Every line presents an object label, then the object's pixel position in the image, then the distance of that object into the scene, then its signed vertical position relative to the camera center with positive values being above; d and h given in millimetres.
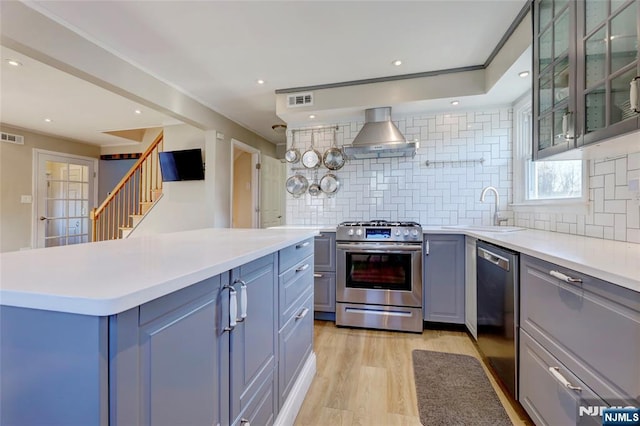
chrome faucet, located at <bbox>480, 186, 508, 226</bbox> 2917 +8
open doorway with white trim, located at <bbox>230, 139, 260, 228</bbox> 5199 +467
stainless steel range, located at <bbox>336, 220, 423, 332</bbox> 2686 -612
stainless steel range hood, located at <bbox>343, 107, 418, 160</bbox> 2959 +790
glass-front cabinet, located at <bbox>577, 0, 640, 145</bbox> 1111 +634
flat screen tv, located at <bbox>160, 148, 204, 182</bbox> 4098 +696
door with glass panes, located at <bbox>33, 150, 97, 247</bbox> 5156 +276
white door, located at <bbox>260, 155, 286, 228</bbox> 5367 +430
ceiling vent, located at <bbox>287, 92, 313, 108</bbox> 3248 +1308
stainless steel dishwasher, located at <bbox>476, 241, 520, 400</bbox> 1597 -615
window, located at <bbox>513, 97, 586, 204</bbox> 2066 +331
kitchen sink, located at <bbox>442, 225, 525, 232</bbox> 2431 -137
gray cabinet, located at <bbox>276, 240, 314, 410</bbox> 1458 -623
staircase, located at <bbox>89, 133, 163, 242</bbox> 4798 +197
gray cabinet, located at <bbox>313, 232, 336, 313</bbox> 2908 -621
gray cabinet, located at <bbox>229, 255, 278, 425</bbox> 1027 -532
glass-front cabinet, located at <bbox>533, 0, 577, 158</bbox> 1451 +782
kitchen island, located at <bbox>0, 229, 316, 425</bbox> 560 -296
